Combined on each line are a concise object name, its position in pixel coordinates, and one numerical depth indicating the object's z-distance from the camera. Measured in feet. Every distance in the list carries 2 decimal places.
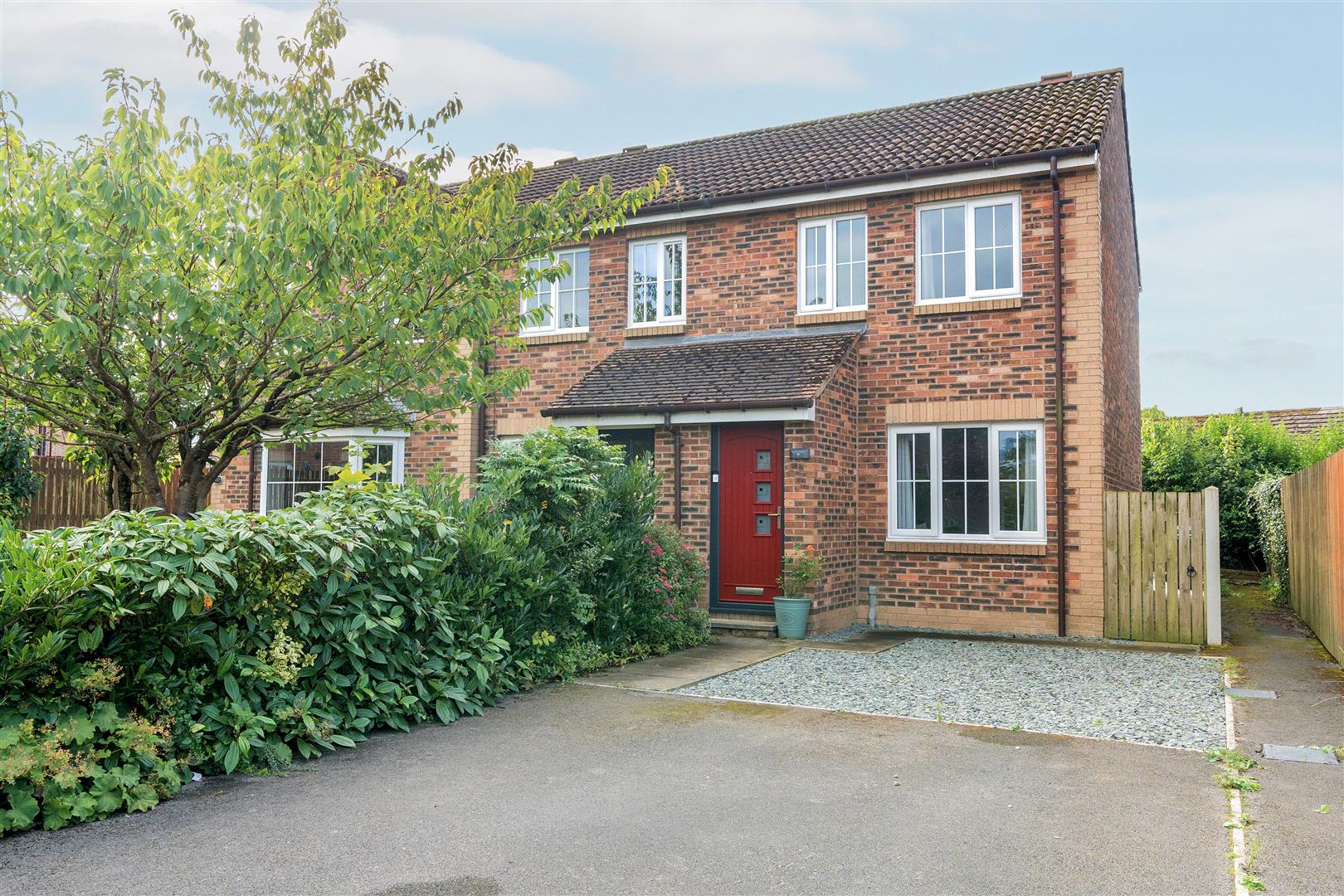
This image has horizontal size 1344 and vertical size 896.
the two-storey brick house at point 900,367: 39.75
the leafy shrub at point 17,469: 41.78
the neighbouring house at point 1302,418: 94.58
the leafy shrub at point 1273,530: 54.80
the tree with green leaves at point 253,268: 22.41
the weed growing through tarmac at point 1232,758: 20.29
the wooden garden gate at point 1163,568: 37.58
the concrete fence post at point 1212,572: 37.11
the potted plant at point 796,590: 38.65
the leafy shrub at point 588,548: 28.96
